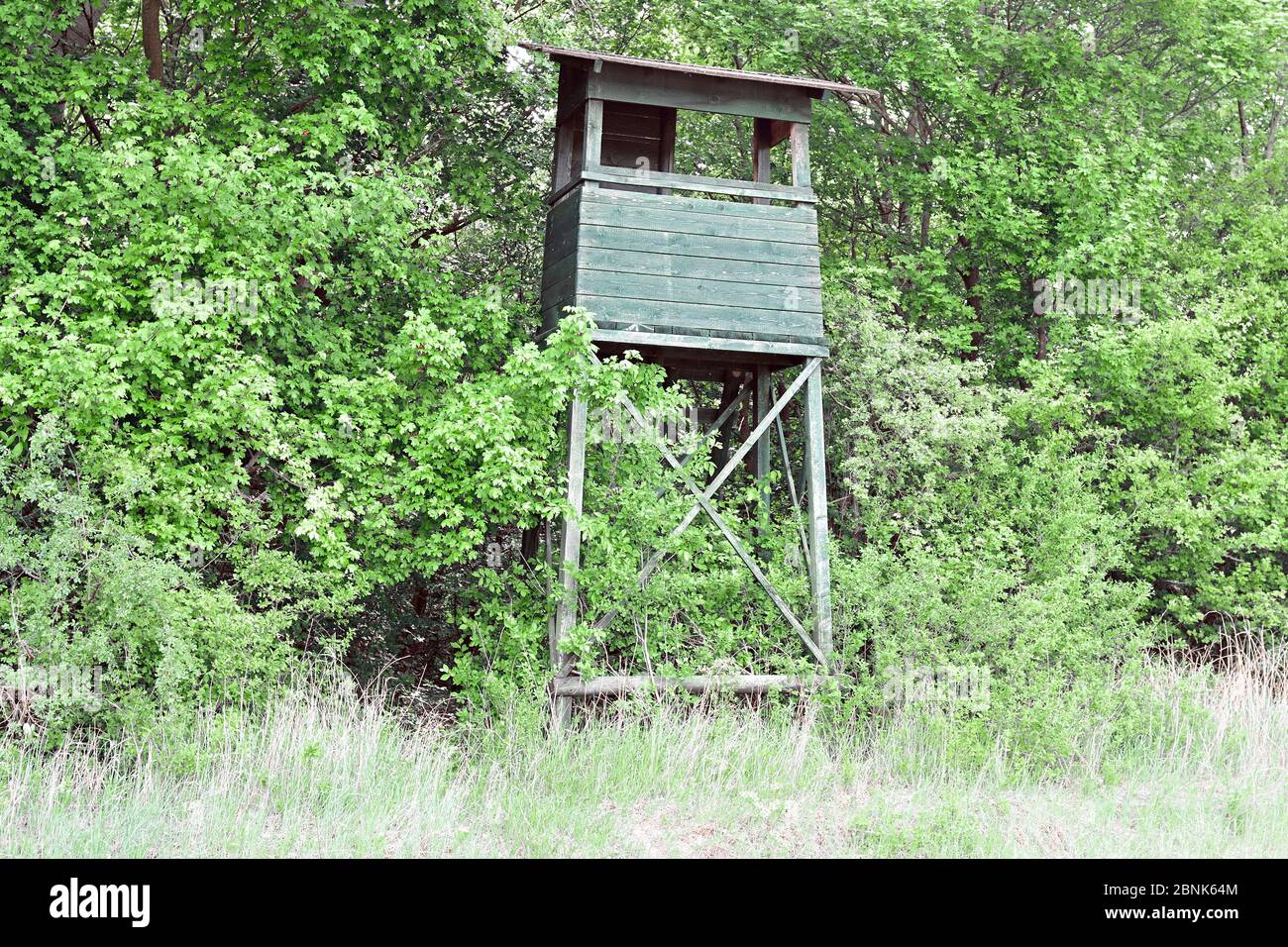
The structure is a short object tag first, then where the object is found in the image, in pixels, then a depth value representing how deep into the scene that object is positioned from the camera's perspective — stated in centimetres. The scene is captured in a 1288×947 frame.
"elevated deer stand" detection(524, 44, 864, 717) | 1148
